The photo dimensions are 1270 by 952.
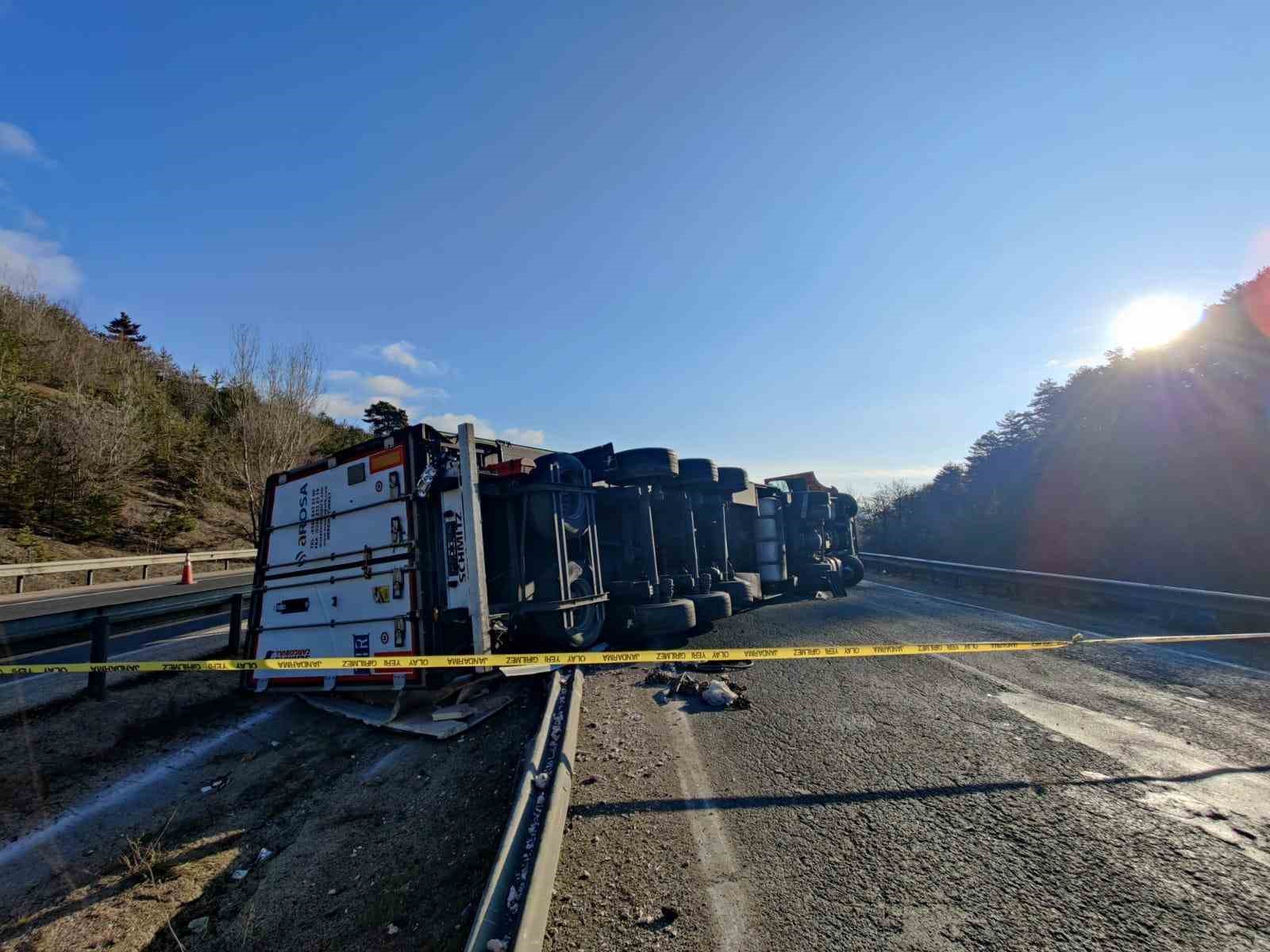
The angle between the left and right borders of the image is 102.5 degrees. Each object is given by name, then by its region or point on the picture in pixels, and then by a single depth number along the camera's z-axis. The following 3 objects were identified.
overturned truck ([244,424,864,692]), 4.53
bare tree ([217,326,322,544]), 21.91
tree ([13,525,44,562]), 15.59
